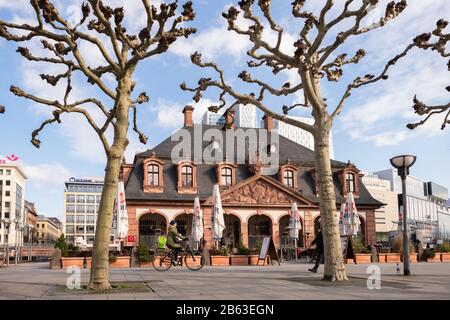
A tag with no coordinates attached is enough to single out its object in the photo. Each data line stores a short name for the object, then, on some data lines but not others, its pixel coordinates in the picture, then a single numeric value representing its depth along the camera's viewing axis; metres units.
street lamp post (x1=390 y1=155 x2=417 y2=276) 15.54
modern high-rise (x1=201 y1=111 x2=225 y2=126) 115.69
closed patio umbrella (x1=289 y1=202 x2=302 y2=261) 31.03
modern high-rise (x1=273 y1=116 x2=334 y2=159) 159.40
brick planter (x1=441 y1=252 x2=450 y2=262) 28.75
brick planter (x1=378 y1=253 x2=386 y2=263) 27.28
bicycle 17.56
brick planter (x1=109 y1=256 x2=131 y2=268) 23.16
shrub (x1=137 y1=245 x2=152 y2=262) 23.47
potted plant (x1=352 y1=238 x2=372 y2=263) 26.58
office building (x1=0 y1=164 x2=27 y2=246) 123.19
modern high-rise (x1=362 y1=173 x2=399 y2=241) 137.75
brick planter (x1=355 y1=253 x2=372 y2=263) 26.52
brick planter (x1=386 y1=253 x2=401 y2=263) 27.69
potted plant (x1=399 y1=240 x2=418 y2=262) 27.62
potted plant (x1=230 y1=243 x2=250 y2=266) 24.95
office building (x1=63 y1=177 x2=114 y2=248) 143.75
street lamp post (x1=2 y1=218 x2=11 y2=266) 36.09
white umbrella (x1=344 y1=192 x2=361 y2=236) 28.02
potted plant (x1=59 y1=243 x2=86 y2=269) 22.64
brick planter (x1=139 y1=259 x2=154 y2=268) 23.43
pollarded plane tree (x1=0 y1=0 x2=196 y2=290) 10.12
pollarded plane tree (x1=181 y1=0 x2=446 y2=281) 12.24
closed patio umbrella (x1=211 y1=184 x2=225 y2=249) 26.38
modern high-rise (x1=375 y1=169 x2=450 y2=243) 150.75
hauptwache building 35.69
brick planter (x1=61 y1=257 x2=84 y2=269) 22.86
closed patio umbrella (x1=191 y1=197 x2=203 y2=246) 26.83
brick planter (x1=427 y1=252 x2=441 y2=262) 28.20
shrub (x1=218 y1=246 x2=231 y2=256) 25.28
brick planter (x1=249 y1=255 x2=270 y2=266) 24.80
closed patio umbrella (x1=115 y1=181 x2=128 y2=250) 24.19
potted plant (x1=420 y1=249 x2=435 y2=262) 27.83
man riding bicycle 17.47
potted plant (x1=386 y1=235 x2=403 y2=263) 27.73
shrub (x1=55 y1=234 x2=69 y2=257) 23.50
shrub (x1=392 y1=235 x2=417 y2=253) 28.66
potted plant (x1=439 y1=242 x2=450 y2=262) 28.74
